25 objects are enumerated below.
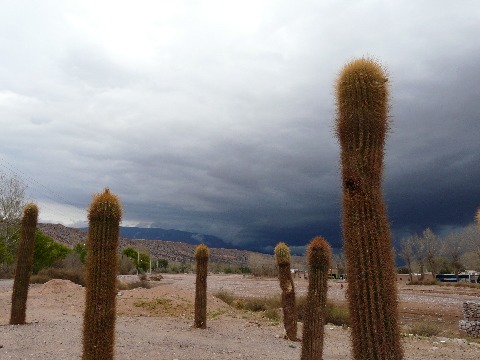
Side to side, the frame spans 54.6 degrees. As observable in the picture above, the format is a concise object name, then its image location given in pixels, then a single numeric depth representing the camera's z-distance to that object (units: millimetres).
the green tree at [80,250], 49738
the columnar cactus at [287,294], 14266
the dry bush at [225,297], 24803
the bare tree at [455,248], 58000
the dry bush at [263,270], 65325
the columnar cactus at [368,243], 5586
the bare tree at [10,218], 34594
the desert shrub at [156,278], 44875
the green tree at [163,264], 78588
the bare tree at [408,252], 63656
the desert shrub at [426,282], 49062
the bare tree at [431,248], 60191
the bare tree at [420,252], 61031
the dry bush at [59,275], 31000
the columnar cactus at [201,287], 15883
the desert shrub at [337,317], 19542
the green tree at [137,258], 59719
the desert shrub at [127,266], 53719
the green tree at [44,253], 37512
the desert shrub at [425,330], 17266
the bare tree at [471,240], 47662
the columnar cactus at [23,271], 14578
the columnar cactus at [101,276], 7891
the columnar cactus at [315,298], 9836
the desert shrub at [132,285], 29500
